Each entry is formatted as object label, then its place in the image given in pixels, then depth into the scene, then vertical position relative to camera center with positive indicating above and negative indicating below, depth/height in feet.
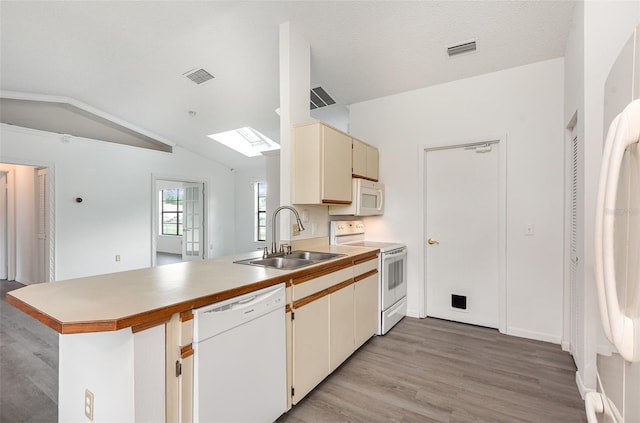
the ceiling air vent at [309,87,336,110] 12.89 +5.05
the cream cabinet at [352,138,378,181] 10.94 +1.92
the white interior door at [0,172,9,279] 19.47 -0.97
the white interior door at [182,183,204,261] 23.56 -0.90
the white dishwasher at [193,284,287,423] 4.35 -2.37
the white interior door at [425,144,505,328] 10.94 -0.91
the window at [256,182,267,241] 25.14 -0.07
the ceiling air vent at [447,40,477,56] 9.50 +5.15
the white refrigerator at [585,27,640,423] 2.18 -0.23
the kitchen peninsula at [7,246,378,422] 3.59 -1.59
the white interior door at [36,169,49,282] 15.53 -0.72
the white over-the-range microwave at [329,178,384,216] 10.77 +0.35
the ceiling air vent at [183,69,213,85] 12.22 +5.58
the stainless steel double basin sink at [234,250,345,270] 7.43 -1.27
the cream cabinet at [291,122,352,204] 8.92 +1.41
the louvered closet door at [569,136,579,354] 8.06 -0.92
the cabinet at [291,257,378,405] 6.31 -2.71
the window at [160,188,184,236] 32.01 +0.15
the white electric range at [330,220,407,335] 10.09 -2.07
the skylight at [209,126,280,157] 19.99 +4.83
